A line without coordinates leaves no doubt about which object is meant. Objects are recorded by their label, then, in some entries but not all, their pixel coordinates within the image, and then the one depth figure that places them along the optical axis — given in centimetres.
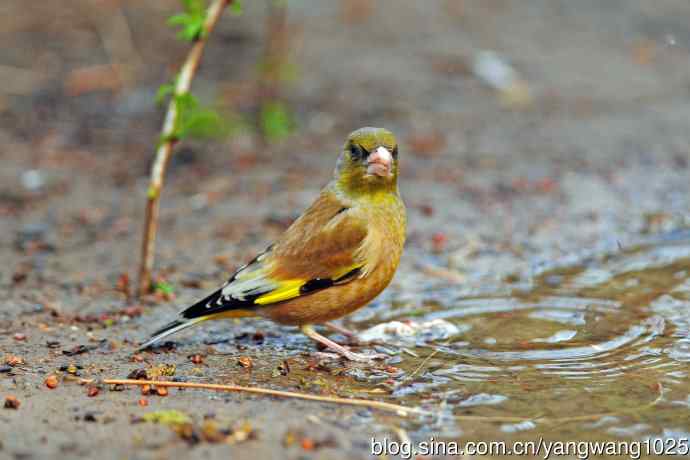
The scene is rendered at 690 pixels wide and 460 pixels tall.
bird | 1000
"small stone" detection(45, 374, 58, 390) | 887
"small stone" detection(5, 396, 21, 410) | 831
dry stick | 829
